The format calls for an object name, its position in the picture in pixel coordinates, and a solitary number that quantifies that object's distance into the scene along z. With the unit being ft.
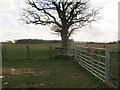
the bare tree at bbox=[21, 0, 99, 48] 36.17
